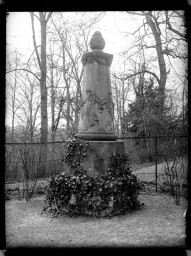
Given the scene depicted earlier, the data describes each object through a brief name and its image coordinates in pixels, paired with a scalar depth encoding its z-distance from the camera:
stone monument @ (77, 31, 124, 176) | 5.96
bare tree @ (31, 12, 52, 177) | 12.39
